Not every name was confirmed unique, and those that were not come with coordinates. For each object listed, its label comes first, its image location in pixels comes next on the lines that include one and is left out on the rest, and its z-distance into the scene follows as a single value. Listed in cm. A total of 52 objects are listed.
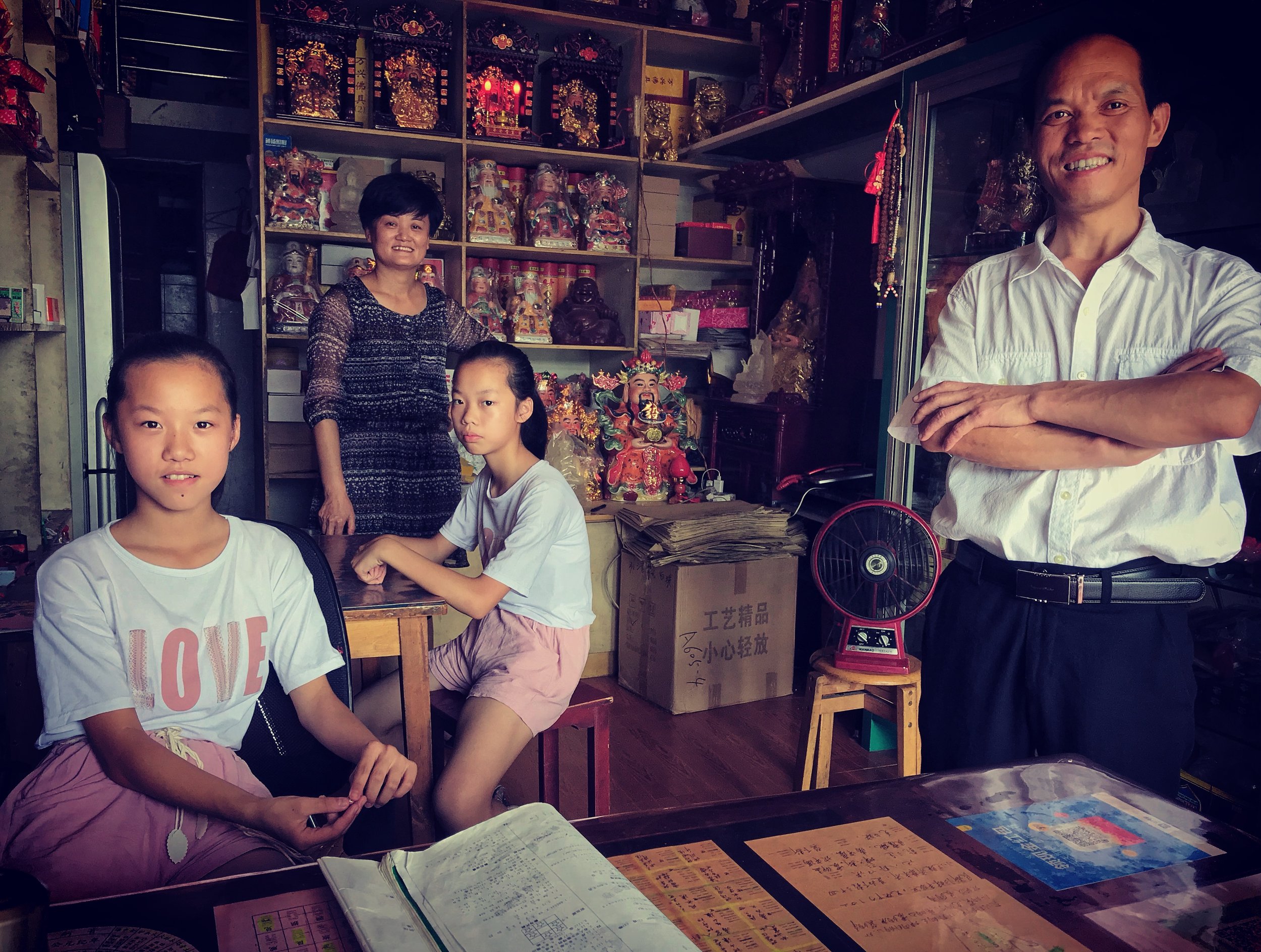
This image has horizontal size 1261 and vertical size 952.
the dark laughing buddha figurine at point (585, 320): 370
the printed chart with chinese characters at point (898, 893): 68
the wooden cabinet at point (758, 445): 338
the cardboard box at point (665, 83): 387
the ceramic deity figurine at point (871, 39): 276
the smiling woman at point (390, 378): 245
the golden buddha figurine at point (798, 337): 343
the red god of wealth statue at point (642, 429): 355
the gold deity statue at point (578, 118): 364
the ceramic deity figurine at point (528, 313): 363
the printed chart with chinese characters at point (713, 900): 67
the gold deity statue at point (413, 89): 331
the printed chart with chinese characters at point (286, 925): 65
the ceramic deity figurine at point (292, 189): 326
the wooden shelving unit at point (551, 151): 332
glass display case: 239
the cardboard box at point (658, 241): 381
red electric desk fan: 207
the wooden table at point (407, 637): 156
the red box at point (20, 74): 194
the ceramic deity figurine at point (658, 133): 382
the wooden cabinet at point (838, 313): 334
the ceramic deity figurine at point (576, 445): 359
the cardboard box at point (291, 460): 334
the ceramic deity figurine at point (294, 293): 331
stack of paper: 310
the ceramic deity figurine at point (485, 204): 350
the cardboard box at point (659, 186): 380
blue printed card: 79
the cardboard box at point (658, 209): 380
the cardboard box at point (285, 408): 333
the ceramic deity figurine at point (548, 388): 368
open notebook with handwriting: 64
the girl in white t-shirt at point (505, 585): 168
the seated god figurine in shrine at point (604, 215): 369
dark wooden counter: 68
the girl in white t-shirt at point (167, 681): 109
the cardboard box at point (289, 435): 334
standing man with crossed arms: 127
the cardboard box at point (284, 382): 331
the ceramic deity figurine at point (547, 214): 359
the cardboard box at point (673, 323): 377
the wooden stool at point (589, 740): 186
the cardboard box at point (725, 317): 377
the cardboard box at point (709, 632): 310
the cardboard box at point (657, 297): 384
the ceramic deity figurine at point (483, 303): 359
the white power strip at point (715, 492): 358
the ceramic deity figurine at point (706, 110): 388
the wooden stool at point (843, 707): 209
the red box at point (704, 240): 381
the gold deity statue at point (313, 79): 322
